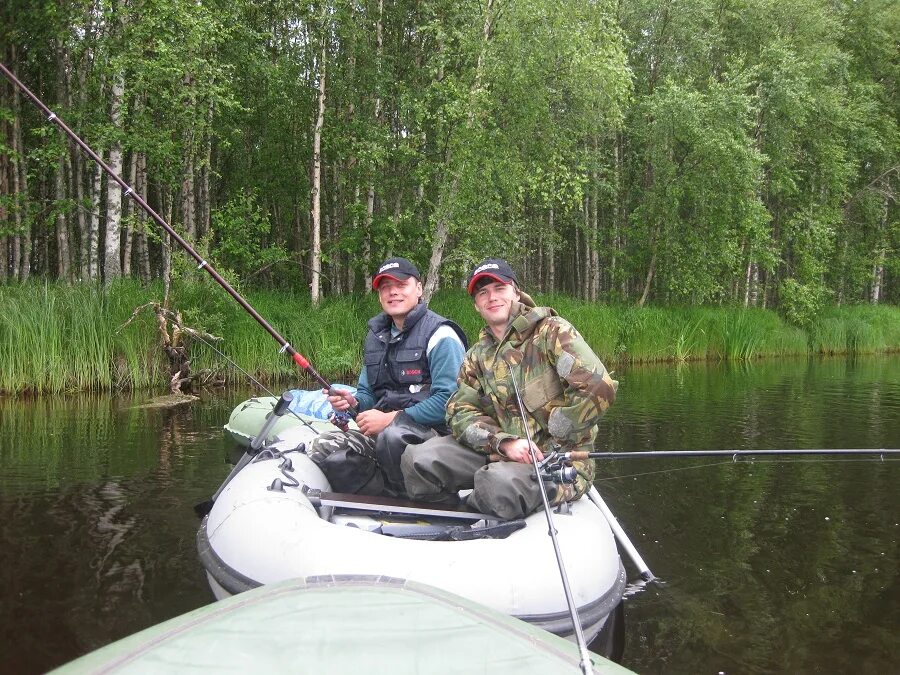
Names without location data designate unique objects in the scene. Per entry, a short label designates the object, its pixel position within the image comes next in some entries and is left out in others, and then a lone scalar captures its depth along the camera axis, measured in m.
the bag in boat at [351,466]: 4.06
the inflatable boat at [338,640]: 1.49
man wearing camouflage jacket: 3.20
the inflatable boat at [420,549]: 2.60
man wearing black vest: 3.91
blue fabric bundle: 5.44
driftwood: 9.30
